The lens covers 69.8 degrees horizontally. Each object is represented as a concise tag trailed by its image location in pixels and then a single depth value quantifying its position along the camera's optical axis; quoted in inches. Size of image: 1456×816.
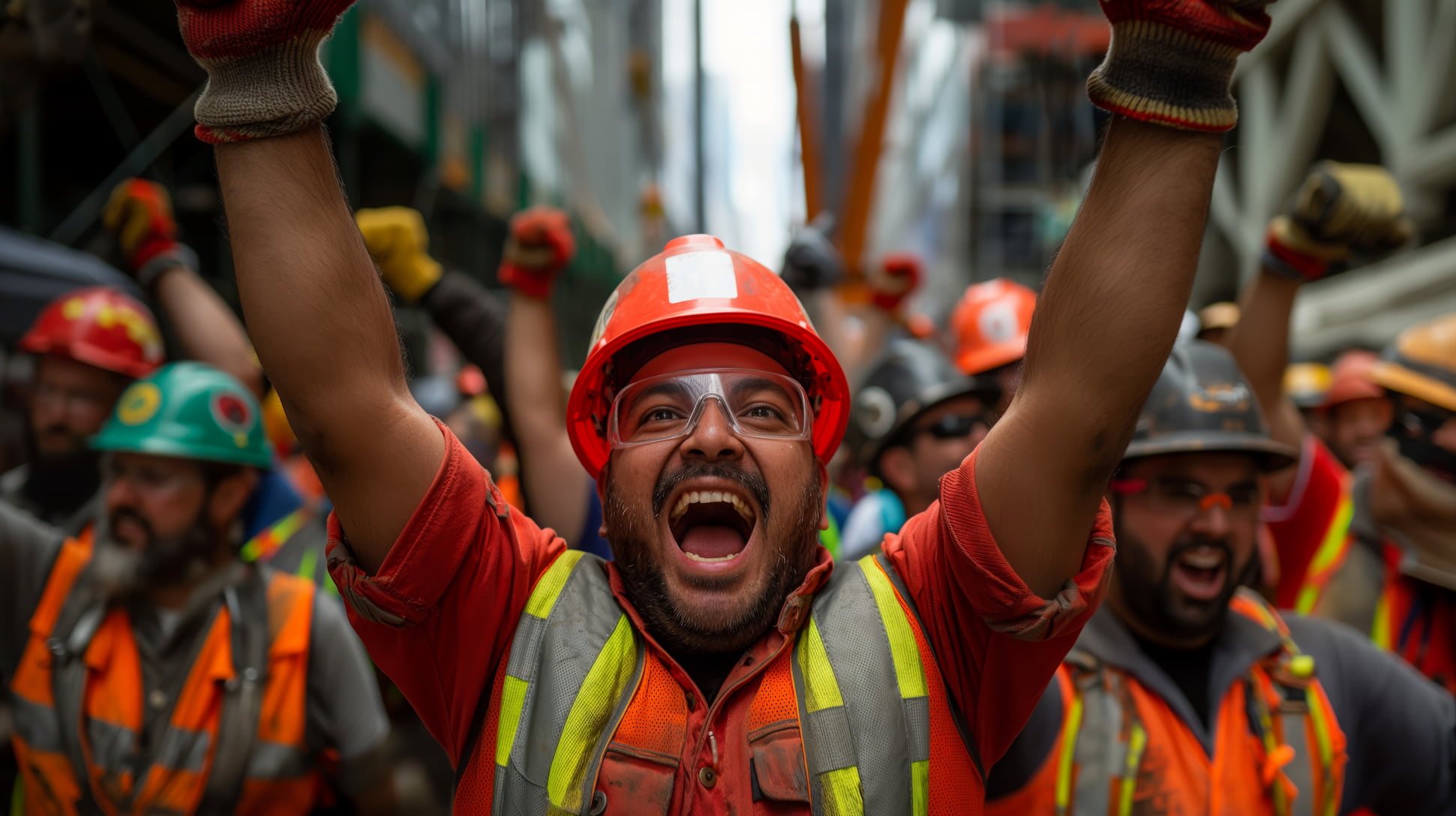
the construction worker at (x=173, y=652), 113.9
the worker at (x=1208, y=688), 94.6
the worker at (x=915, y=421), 157.2
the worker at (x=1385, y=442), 118.9
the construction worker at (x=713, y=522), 59.7
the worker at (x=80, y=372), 150.3
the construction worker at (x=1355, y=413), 222.1
